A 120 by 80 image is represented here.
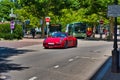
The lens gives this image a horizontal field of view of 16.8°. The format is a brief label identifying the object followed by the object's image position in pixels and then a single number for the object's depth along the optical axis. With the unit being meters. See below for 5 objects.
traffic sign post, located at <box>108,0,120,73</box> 15.63
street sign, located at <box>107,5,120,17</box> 15.88
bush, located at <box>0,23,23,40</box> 52.09
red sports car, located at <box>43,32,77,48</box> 33.31
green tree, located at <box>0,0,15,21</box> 82.67
